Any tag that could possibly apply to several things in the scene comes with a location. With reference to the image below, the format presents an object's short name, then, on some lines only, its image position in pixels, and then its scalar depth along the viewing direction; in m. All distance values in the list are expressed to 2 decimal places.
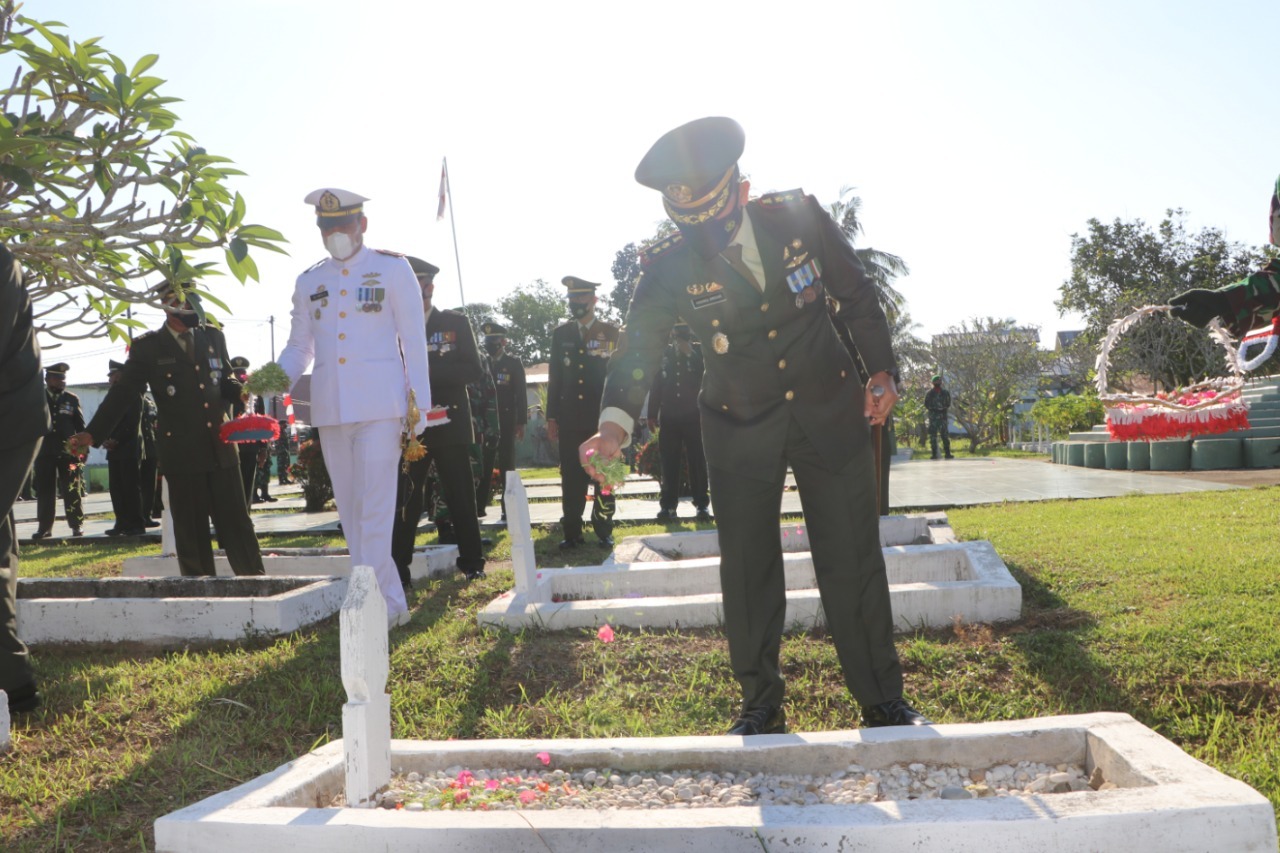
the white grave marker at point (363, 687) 3.01
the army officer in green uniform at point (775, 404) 3.73
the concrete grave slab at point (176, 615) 5.84
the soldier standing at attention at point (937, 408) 26.36
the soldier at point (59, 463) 13.32
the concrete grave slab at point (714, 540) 7.78
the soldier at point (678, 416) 11.05
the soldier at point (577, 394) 9.17
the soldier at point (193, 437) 7.05
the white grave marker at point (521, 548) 5.95
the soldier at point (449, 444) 7.35
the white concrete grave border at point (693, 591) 5.27
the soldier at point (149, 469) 13.94
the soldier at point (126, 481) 13.34
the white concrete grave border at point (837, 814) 2.37
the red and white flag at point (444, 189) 21.35
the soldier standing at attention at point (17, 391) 3.99
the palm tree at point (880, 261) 39.84
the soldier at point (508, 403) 12.20
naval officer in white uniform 5.73
